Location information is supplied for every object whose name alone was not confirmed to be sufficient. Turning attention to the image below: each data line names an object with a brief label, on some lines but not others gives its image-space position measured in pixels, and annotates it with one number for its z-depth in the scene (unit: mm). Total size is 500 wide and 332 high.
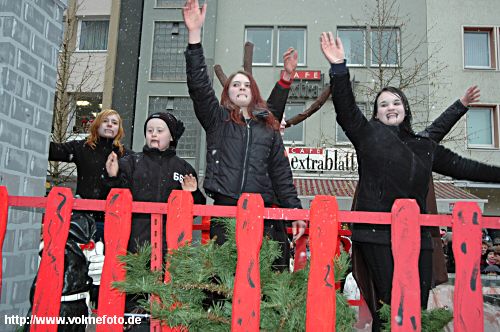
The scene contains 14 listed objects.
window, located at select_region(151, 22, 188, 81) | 17578
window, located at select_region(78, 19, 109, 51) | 18594
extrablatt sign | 15078
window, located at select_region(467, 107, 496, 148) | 15984
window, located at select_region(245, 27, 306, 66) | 17297
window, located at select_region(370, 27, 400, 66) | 16078
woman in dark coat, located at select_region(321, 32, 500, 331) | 2543
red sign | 16469
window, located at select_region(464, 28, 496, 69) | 16656
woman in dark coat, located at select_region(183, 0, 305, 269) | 2773
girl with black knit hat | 3000
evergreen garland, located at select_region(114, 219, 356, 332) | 1915
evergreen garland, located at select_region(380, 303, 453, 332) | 2049
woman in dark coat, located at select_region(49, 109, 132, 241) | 3979
